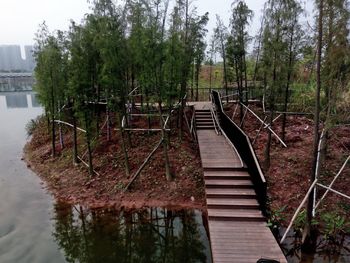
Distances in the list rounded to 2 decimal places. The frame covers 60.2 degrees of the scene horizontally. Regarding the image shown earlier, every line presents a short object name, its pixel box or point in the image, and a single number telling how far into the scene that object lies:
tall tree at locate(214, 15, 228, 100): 17.17
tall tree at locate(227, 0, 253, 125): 14.12
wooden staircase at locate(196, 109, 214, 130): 14.81
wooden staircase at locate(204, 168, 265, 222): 8.51
